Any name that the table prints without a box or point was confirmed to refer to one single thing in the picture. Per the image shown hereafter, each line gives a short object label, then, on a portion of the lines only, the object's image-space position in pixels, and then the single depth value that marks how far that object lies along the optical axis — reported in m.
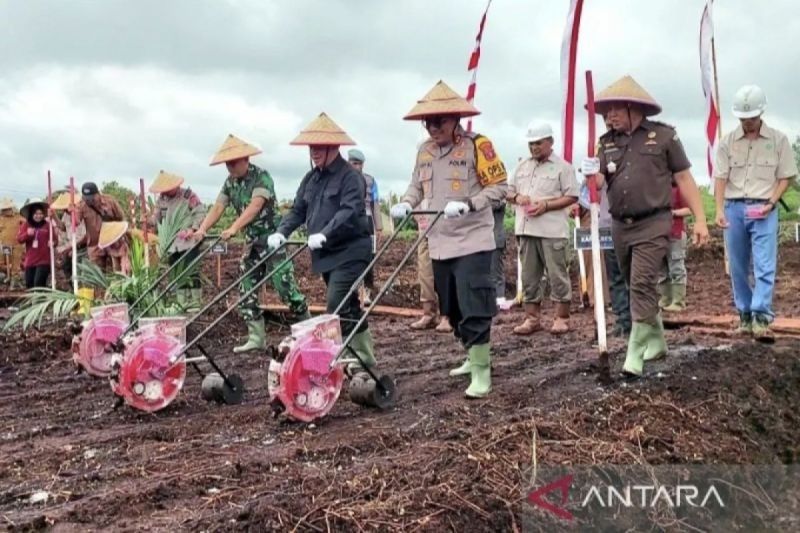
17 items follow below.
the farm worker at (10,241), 14.62
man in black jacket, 5.97
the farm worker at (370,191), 10.66
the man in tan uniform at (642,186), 5.89
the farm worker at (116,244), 9.73
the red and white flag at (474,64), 10.33
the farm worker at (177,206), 8.19
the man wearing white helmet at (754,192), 7.14
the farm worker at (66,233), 11.29
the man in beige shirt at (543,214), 7.95
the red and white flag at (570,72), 5.70
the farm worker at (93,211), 10.95
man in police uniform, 5.57
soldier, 7.32
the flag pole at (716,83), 10.01
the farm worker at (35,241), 12.89
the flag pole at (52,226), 11.20
